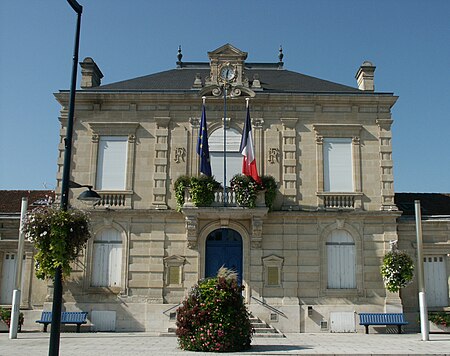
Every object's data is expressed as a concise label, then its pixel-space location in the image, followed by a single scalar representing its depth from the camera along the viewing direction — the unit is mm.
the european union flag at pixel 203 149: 18109
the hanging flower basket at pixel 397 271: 17719
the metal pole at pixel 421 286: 15594
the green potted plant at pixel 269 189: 18312
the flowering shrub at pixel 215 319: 12250
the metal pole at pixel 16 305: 15719
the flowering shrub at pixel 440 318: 18281
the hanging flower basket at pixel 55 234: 10195
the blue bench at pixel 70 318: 17641
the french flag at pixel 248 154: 18016
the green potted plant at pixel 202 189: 17875
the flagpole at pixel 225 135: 18395
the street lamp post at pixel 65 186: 8672
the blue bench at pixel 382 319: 17672
